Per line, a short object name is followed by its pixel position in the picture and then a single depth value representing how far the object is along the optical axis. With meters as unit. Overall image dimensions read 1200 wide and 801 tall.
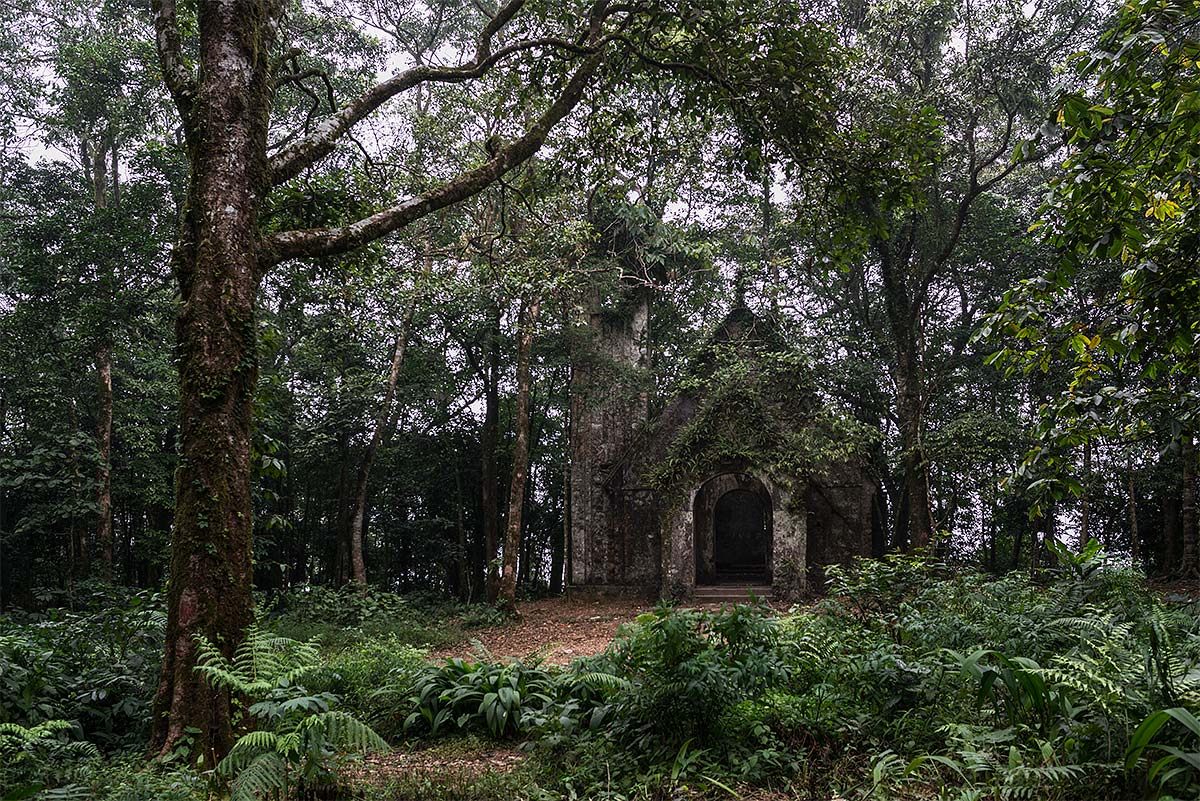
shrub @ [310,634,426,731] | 5.84
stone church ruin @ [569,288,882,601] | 15.37
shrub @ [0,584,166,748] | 4.86
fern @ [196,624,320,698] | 3.45
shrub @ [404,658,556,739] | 5.42
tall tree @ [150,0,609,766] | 4.05
